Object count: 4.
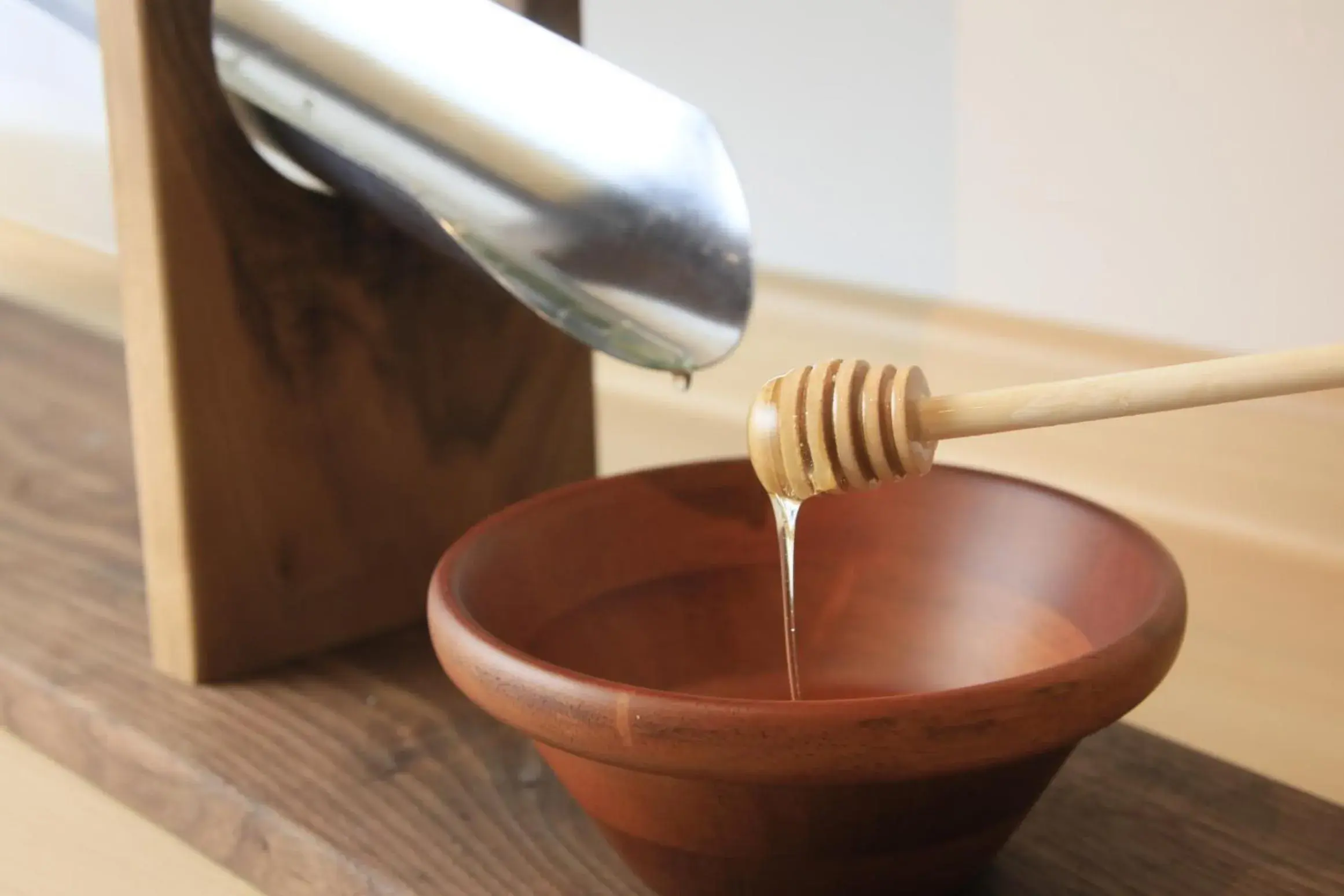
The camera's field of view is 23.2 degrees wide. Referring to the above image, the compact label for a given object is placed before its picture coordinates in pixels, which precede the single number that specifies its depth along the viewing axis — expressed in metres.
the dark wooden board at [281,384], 0.75
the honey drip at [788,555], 0.68
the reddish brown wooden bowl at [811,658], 0.59
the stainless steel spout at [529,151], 0.71
